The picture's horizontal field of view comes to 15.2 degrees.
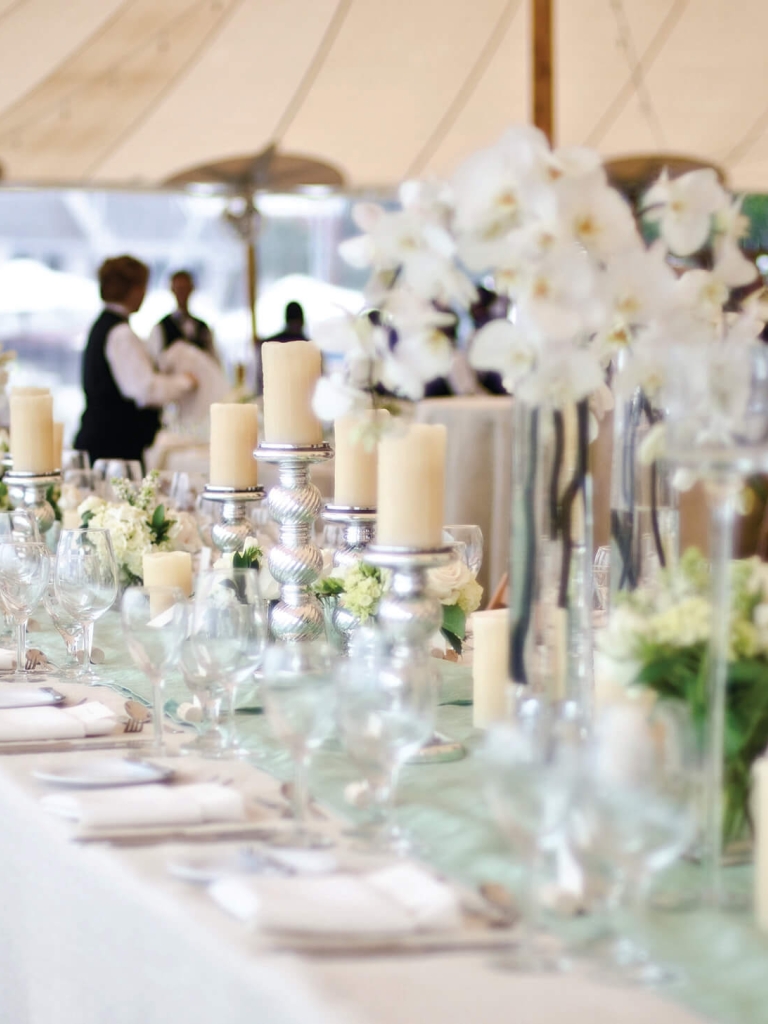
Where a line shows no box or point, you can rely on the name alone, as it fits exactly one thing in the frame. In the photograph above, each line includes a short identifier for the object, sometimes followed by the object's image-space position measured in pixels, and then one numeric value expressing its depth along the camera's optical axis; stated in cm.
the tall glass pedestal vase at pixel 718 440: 313
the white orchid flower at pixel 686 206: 336
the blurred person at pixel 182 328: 1055
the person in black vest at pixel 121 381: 868
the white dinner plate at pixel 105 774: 343
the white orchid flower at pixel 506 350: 328
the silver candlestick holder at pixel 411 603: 356
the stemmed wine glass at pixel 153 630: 356
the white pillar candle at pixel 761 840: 311
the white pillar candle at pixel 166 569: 442
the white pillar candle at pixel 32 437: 478
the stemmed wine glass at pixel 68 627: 398
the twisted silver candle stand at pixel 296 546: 398
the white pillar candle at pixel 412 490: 356
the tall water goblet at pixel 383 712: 324
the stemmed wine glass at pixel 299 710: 326
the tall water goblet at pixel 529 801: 301
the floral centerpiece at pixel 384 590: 388
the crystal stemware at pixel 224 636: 354
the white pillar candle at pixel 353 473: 399
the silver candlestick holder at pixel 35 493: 480
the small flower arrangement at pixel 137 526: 457
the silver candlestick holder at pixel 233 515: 420
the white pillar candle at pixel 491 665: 371
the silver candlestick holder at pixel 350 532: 397
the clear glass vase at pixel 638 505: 362
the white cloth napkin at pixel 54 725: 366
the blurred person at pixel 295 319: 1070
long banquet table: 288
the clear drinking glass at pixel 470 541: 412
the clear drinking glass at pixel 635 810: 300
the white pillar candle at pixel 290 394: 397
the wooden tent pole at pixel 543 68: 844
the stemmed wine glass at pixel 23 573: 395
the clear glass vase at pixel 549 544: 339
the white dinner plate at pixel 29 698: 378
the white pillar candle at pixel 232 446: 420
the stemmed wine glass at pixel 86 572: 392
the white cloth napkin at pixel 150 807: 332
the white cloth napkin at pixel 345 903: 304
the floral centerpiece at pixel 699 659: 324
